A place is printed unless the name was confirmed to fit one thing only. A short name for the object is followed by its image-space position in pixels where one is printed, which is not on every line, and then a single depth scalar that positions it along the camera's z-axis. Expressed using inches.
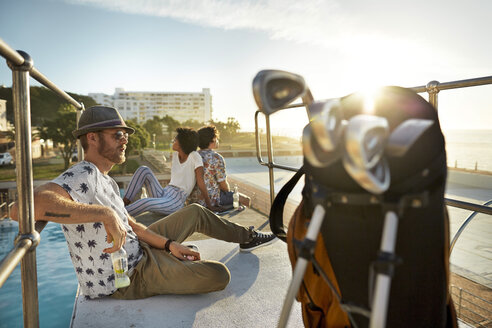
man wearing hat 63.7
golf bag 27.1
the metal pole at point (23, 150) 42.8
